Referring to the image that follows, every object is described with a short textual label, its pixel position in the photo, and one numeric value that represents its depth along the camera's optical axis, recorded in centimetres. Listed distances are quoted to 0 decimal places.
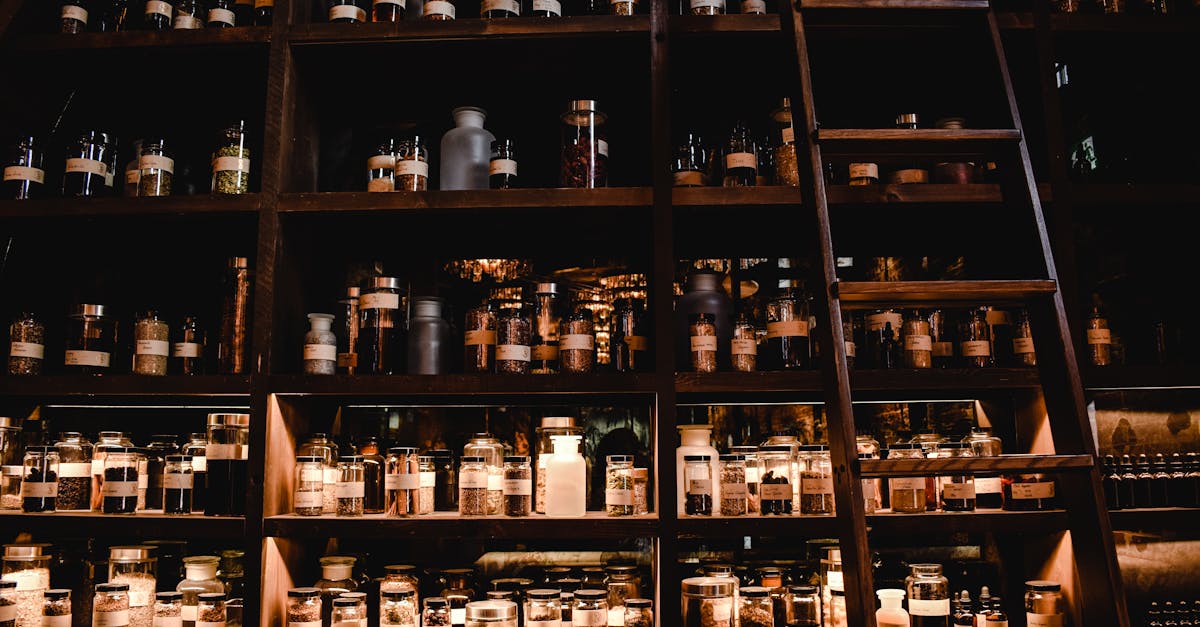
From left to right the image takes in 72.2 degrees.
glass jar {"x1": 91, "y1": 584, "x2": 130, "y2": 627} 187
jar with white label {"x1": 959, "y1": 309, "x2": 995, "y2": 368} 204
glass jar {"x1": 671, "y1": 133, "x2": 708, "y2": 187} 210
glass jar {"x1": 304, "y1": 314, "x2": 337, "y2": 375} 200
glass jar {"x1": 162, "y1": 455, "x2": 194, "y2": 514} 197
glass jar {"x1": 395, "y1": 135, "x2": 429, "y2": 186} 210
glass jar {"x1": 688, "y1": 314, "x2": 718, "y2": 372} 199
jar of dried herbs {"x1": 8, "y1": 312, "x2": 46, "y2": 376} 207
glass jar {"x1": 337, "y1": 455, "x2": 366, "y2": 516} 195
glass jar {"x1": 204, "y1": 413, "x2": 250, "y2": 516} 195
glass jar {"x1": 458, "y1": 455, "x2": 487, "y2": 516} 192
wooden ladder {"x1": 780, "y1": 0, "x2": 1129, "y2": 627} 139
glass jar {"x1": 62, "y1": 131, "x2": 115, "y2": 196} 216
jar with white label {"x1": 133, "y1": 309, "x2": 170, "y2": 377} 206
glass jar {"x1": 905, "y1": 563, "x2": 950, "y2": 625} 189
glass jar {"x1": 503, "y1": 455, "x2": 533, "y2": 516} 191
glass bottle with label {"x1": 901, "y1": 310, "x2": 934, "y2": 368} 202
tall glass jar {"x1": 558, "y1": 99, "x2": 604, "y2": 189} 208
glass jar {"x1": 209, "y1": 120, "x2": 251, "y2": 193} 211
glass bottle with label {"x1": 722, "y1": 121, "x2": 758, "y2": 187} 210
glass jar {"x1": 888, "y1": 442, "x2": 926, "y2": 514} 194
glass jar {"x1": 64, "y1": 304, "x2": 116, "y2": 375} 208
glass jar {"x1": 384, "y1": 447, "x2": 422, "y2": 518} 195
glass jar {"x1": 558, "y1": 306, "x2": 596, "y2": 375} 198
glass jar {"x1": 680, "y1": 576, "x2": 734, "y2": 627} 182
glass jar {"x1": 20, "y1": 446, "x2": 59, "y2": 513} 199
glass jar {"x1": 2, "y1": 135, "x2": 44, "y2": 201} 215
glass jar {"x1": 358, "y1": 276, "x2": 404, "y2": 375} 207
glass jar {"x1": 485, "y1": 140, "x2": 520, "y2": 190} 209
